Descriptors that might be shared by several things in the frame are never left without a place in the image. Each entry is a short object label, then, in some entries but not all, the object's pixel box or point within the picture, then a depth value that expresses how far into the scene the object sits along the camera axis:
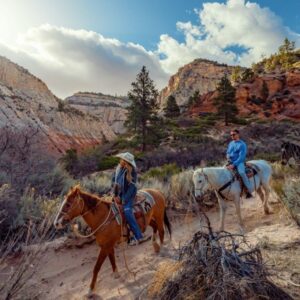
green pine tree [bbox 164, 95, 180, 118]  55.16
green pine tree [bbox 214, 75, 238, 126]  42.78
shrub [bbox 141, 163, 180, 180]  12.98
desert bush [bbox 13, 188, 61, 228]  7.67
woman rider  5.70
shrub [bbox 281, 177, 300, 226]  6.41
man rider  8.00
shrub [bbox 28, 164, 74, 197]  10.59
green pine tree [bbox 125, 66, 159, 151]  32.56
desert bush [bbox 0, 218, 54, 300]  3.36
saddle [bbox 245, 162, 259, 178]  8.27
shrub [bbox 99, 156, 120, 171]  20.61
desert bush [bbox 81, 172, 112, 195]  10.47
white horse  7.50
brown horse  5.00
